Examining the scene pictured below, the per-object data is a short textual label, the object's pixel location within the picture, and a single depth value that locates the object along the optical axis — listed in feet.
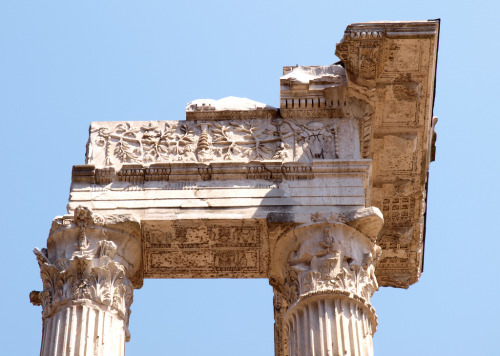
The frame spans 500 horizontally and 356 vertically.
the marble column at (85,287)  58.95
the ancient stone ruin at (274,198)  60.08
